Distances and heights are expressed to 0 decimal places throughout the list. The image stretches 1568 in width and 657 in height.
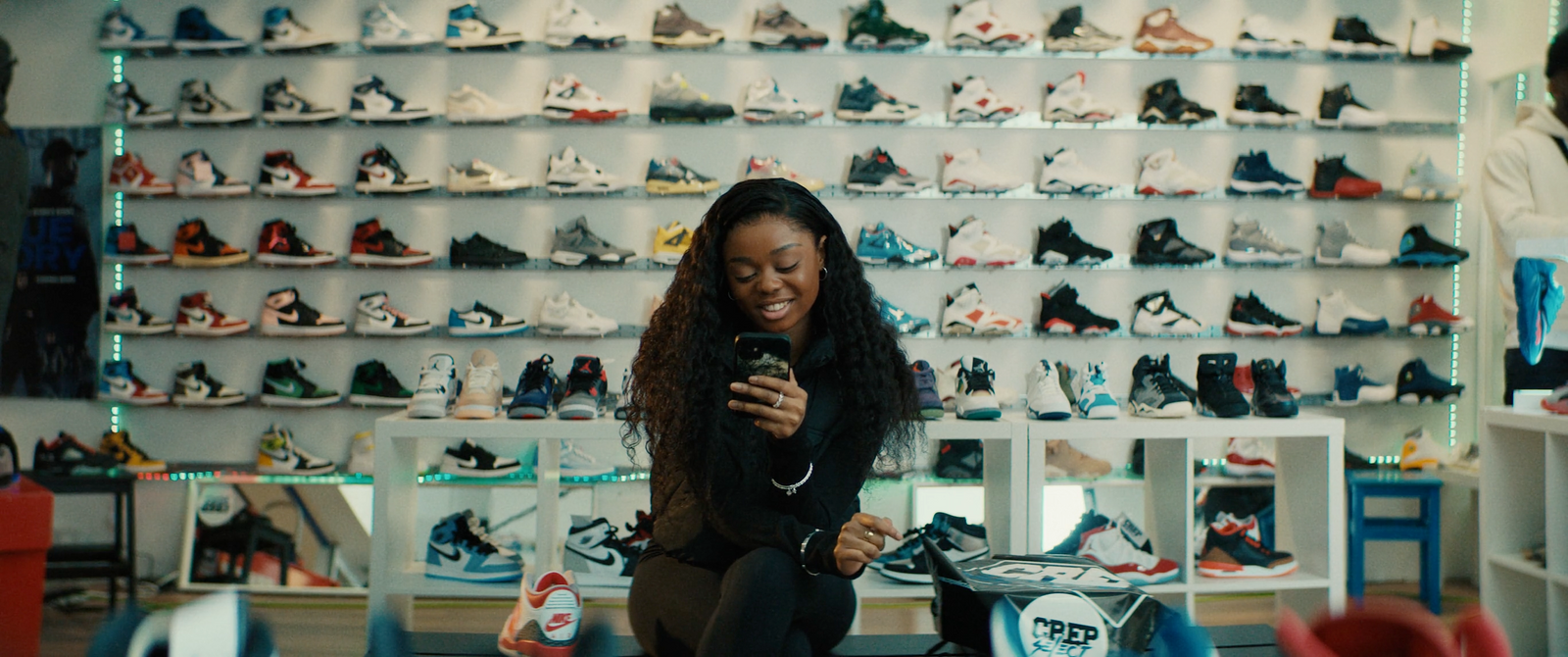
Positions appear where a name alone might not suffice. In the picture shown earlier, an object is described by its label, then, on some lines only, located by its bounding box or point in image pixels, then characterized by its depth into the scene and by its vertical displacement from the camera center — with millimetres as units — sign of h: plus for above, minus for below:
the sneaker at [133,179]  4035 +628
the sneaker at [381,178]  4035 +649
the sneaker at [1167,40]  4082 +1293
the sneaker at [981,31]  4051 +1309
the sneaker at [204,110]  4043 +936
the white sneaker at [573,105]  4031 +966
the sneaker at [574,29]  4031 +1286
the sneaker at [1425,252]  4020 +394
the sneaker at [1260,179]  4074 +697
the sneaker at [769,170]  4039 +709
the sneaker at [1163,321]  3992 +86
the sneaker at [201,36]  4059 +1244
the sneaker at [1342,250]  4039 +396
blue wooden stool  3553 -692
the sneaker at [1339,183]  4059 +683
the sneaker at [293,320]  4016 +42
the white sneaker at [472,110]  4051 +948
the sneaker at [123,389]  3998 -259
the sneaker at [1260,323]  4020 +82
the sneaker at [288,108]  4059 +949
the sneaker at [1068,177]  4035 +687
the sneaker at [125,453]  3939 -519
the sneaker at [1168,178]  4047 +690
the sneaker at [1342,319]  4020 +105
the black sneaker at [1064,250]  3998 +379
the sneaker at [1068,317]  3982 +97
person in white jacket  2957 +500
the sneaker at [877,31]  4039 +1298
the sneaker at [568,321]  3982 +54
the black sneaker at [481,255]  4023 +325
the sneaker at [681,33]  4047 +1283
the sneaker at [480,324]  3973 +38
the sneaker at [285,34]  4074 +1266
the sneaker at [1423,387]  3957 -180
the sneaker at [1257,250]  4055 +393
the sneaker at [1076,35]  4078 +1303
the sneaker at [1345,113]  4078 +991
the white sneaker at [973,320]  3963 +77
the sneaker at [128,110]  4055 +929
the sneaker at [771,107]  4016 +965
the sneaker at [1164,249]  4031 +391
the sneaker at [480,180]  4043 +644
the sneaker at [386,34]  4051 +1266
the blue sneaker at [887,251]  3971 +362
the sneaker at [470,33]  4055 +1273
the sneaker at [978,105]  4039 +991
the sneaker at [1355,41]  4105 +1304
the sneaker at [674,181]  4000 +644
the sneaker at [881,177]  4004 +672
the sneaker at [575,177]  4012 +657
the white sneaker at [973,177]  4039 +682
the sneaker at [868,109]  4043 +971
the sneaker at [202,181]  4039 +625
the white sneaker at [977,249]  4008 +378
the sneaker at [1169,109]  4062 +997
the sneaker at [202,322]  4012 +31
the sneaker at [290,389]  4012 -251
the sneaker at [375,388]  4008 -243
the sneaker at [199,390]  4012 -260
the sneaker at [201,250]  4031 +332
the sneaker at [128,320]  4012 +35
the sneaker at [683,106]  4008 +962
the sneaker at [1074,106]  4070 +1003
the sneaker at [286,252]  4031 +329
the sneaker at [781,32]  4039 +1288
